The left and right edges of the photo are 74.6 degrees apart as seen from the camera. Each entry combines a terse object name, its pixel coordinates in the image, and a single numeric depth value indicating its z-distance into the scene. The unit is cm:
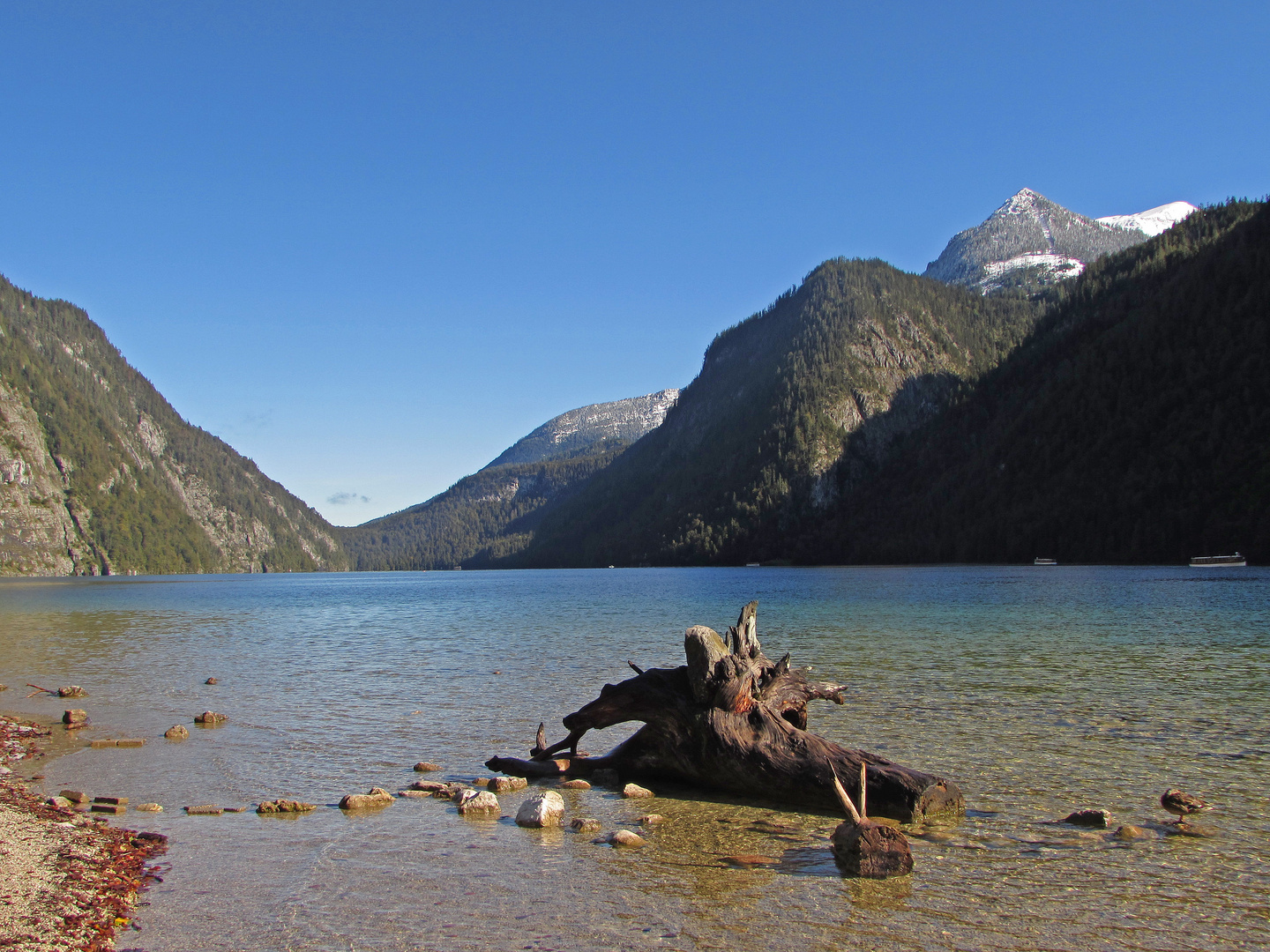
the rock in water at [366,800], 1280
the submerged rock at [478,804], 1243
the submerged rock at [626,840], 1097
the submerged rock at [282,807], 1255
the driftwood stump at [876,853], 945
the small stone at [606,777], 1472
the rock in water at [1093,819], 1097
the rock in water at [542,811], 1192
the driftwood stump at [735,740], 1181
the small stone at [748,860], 1010
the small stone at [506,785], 1395
